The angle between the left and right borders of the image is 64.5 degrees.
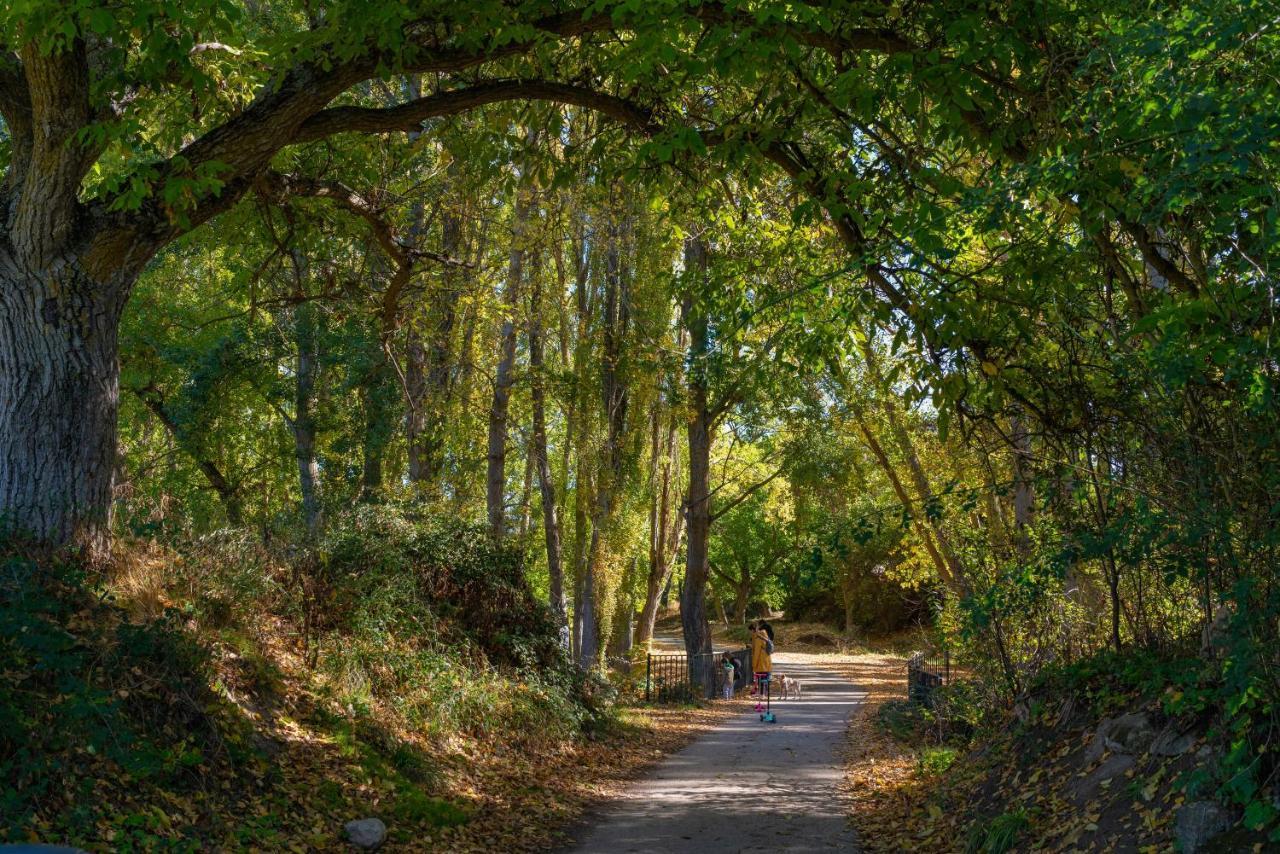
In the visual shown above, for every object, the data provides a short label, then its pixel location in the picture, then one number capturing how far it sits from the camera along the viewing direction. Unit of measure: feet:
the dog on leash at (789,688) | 88.53
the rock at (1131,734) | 22.45
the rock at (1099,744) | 23.84
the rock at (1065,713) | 27.43
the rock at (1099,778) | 22.34
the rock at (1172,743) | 20.58
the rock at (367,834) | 26.16
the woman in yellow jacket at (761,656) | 75.97
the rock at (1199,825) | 17.80
